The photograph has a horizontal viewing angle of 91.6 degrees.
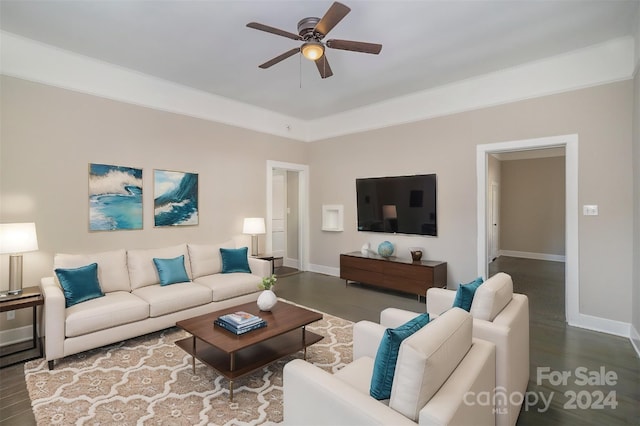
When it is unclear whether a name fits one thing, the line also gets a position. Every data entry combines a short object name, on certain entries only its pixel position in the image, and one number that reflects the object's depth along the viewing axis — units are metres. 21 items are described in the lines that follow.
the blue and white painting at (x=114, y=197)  3.86
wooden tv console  4.54
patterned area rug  2.12
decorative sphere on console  5.17
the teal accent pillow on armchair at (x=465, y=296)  2.18
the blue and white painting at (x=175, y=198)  4.45
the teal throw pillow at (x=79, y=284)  3.07
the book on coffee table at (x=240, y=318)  2.57
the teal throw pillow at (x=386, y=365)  1.37
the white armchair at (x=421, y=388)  1.17
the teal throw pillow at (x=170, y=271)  3.84
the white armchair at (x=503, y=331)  1.77
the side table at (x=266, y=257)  5.35
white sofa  2.80
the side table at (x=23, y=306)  2.81
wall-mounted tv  4.95
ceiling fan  2.47
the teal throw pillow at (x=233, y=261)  4.47
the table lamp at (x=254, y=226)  5.22
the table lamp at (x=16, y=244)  2.89
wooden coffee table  2.35
